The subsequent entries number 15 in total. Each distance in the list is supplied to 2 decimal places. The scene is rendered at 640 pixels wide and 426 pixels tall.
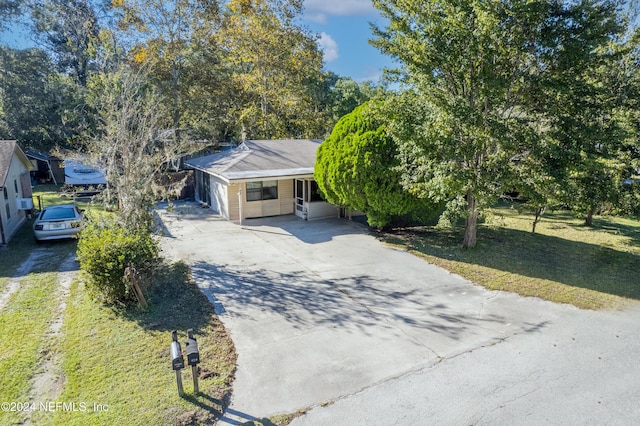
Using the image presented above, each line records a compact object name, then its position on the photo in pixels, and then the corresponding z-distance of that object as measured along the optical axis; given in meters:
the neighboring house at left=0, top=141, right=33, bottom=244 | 12.03
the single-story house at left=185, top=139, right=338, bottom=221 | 15.05
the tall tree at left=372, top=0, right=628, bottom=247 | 8.90
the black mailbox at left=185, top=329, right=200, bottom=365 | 5.09
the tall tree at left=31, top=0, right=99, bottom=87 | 27.66
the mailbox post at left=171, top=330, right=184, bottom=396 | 4.95
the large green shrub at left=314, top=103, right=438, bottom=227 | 12.15
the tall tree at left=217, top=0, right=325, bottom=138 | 22.77
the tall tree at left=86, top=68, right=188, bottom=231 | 8.86
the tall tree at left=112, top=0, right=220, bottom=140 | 22.34
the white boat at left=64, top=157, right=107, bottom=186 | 22.12
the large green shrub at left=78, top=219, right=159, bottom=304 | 7.38
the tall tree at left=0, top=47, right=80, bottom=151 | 25.33
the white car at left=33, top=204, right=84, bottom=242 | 11.85
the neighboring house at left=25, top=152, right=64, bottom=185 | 25.19
